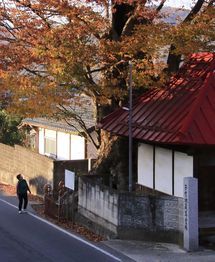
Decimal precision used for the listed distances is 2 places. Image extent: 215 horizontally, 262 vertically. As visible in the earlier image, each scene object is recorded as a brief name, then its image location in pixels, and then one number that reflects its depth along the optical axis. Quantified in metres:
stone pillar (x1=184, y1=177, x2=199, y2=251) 14.69
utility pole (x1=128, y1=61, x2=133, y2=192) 16.72
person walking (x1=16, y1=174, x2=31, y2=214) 20.52
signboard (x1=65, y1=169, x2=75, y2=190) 19.89
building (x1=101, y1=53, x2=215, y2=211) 16.52
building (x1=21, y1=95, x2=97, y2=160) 31.19
